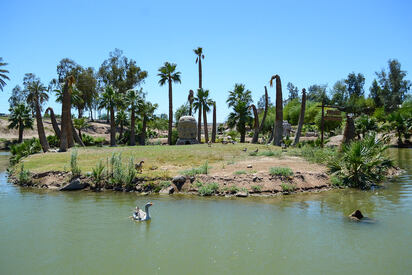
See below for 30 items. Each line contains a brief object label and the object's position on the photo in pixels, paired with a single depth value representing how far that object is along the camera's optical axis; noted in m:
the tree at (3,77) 44.91
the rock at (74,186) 17.75
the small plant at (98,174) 17.98
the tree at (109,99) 46.50
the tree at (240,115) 47.88
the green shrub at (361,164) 17.27
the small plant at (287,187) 16.12
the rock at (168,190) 16.45
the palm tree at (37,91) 40.53
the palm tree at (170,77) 45.19
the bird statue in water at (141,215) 11.57
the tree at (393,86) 76.62
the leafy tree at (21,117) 53.75
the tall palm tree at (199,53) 50.50
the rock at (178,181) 17.03
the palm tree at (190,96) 50.22
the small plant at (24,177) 19.56
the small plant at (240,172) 17.64
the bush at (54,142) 45.88
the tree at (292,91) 131.88
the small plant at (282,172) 17.17
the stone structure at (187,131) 40.93
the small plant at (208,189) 15.94
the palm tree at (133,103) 47.18
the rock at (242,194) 15.47
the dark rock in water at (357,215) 11.54
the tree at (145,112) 48.16
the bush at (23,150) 29.00
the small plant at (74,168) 18.86
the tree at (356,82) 92.25
